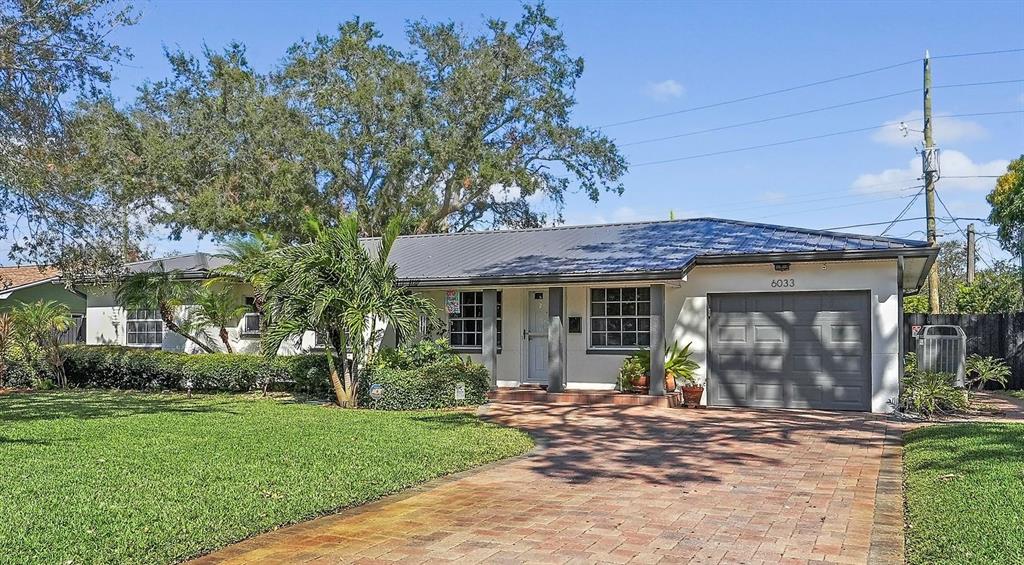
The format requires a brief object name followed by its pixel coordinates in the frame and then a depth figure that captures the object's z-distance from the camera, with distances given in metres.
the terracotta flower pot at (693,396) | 14.75
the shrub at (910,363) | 14.00
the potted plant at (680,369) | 14.88
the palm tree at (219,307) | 19.39
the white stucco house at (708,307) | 14.00
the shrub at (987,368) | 16.00
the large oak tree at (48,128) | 12.04
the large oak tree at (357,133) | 27.33
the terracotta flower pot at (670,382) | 14.90
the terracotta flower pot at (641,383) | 14.95
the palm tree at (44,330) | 18.55
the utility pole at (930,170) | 22.30
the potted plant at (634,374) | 14.98
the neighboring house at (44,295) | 25.22
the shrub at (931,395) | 13.12
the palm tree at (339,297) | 14.12
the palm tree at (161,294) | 18.92
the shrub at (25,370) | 18.80
